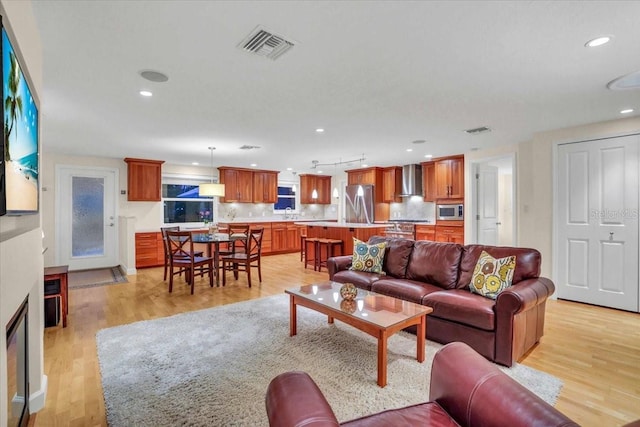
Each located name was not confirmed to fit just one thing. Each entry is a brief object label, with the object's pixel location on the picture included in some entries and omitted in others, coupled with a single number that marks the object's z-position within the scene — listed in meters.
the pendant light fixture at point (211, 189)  5.53
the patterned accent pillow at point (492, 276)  2.84
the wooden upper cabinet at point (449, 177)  6.57
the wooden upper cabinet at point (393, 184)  8.20
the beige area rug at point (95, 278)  5.28
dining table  5.04
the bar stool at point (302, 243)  7.04
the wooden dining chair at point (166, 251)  5.04
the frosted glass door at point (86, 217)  6.21
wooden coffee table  2.27
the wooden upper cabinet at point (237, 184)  8.08
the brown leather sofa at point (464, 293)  2.53
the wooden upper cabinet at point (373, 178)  8.29
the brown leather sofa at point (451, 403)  1.08
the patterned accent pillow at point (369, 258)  3.95
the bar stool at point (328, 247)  6.24
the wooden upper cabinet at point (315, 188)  9.98
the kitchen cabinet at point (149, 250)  6.50
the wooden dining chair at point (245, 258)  5.20
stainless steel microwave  6.59
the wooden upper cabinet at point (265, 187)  8.62
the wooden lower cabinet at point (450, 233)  6.57
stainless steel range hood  7.70
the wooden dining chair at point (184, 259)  4.78
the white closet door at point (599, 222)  3.94
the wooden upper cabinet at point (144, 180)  6.64
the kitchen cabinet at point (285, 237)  8.62
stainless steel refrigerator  8.30
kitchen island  6.16
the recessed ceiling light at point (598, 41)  2.11
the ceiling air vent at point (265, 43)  2.08
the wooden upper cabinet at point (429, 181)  7.29
